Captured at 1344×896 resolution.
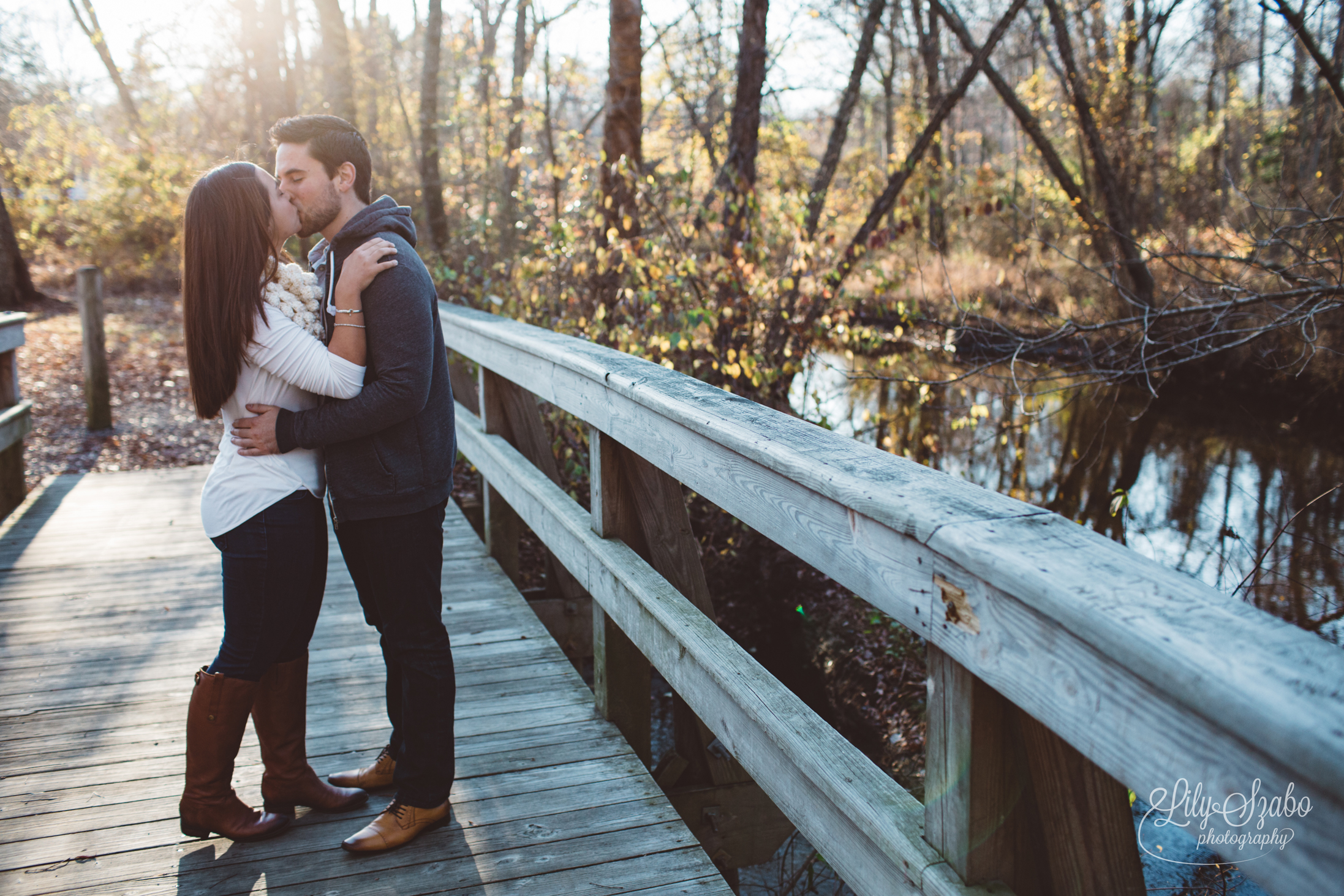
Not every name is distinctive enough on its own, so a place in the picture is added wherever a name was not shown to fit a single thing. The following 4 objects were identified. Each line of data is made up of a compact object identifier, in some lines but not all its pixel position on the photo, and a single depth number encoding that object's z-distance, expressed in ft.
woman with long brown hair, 6.81
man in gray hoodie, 6.96
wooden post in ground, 26.08
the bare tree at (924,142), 21.80
